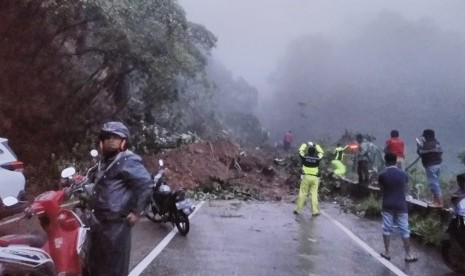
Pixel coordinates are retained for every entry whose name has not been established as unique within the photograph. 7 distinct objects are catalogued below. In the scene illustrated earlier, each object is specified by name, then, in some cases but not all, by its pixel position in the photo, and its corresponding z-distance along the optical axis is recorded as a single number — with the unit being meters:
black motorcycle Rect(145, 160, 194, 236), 9.85
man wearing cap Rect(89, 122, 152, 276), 4.62
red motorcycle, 4.44
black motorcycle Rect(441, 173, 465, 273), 7.49
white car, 7.57
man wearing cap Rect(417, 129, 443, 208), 11.02
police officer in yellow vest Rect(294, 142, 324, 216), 13.48
